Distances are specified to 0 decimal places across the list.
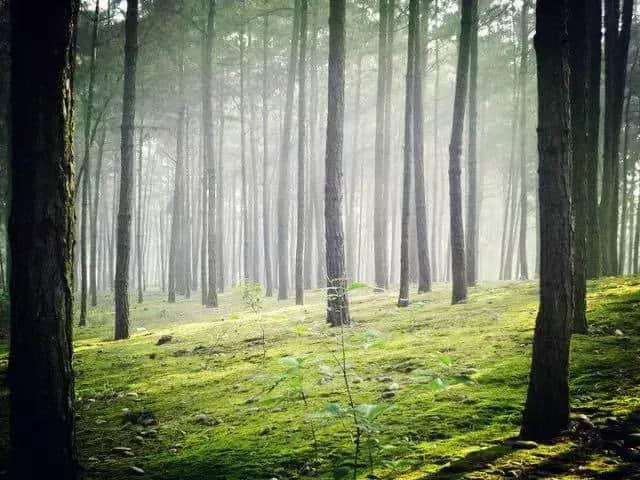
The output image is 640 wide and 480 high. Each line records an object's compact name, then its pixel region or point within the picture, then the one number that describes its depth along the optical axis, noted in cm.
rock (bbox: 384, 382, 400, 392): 433
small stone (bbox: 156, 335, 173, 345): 925
